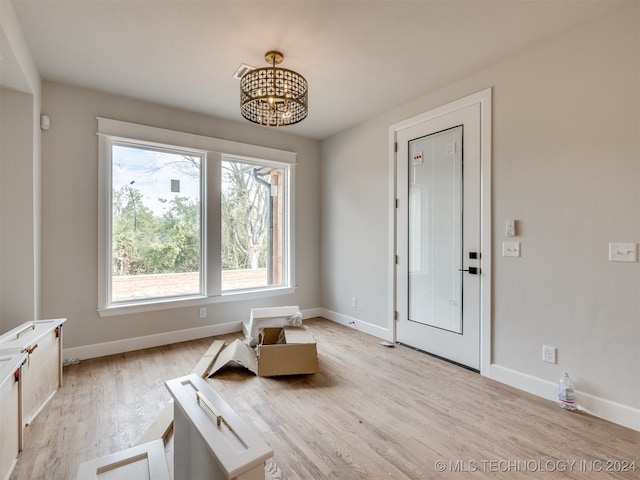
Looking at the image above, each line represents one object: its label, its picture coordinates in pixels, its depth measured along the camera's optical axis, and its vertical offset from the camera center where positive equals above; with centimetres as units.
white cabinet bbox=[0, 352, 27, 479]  154 -90
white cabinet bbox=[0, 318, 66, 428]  197 -85
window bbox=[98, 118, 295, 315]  334 +25
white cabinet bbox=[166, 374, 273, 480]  91 -64
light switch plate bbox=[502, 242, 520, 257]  258 -8
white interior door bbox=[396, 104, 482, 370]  290 +4
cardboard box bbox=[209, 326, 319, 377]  274 -107
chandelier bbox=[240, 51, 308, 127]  223 +107
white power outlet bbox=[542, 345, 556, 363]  237 -88
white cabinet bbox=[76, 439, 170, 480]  126 -97
